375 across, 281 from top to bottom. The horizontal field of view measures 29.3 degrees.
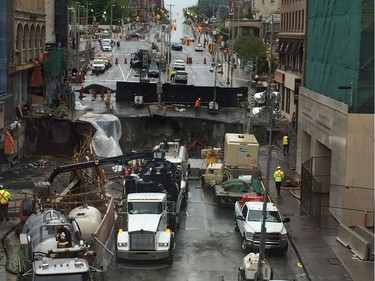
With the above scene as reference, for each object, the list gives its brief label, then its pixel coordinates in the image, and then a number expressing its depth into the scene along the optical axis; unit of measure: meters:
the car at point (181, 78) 82.06
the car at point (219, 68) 99.73
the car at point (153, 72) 87.92
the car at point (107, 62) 96.76
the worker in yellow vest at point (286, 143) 50.34
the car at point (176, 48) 133.50
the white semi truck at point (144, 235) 25.08
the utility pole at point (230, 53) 89.20
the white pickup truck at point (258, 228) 27.27
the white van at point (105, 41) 125.49
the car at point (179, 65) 94.06
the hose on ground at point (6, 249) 23.61
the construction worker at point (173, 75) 85.70
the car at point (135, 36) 159.62
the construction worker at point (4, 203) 29.75
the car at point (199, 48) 136.25
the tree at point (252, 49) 95.69
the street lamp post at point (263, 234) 21.75
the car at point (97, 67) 89.69
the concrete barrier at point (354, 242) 26.51
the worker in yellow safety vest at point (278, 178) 37.28
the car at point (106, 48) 119.90
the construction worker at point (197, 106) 58.39
